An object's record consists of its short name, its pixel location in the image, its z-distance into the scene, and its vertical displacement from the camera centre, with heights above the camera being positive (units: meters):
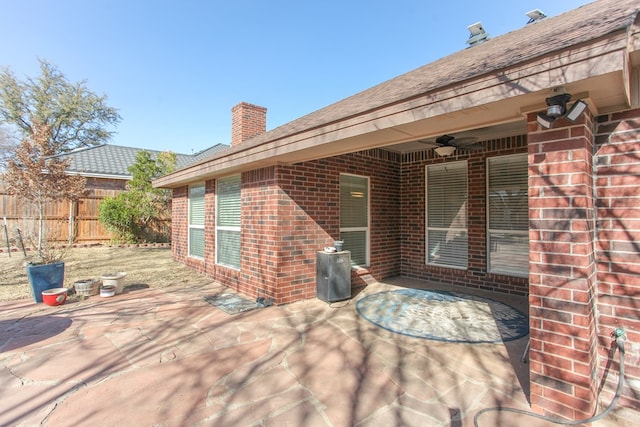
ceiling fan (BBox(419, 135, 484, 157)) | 4.62 +1.18
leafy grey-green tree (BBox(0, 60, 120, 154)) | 20.22 +7.92
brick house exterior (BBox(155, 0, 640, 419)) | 1.96 +0.43
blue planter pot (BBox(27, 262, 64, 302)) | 5.15 -1.02
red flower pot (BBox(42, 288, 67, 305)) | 4.88 -1.27
